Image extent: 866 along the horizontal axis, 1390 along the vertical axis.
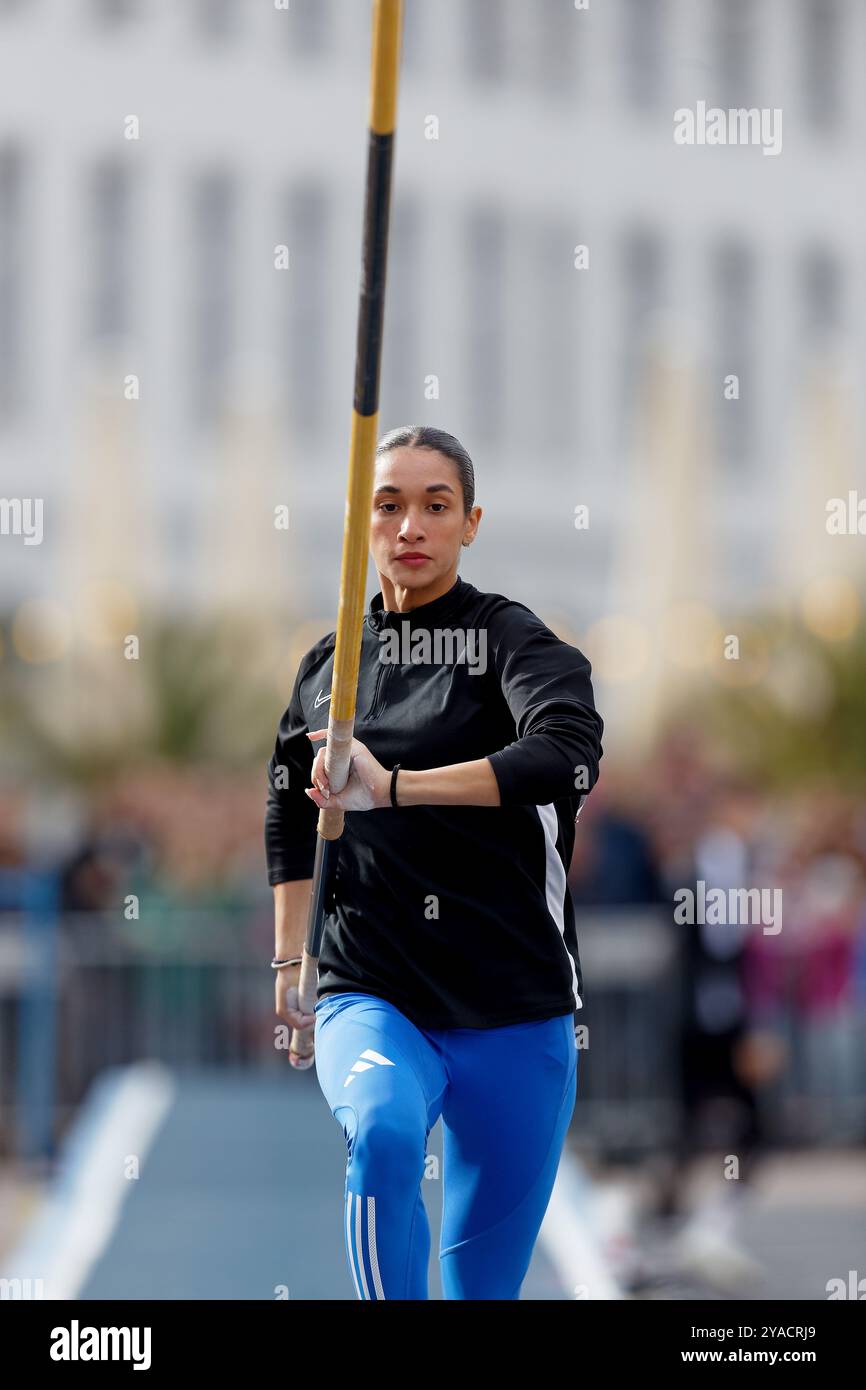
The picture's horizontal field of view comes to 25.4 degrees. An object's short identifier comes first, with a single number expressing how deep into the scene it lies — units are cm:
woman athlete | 348
